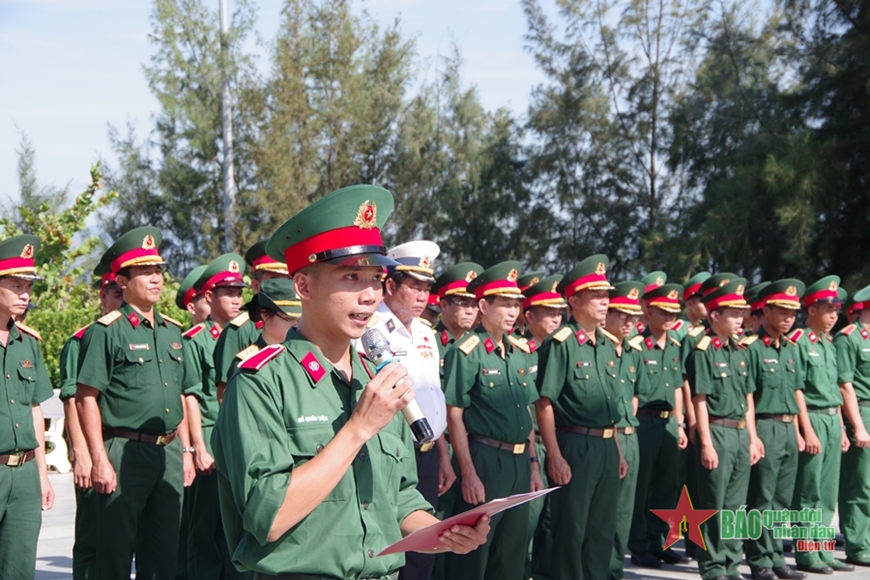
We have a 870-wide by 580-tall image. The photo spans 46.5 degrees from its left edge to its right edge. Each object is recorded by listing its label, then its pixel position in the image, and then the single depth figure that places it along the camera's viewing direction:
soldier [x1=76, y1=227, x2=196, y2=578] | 5.95
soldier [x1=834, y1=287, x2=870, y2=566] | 8.80
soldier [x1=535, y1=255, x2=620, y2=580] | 6.84
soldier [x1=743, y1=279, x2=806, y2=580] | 8.12
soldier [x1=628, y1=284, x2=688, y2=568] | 8.87
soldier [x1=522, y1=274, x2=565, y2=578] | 7.56
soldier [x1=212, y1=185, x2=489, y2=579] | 2.51
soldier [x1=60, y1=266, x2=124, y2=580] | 5.89
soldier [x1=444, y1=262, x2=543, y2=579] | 6.41
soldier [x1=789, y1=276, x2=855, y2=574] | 8.66
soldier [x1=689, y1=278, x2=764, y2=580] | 7.68
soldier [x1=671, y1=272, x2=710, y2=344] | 10.47
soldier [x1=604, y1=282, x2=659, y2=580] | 7.50
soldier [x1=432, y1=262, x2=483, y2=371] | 7.23
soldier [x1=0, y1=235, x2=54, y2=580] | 5.33
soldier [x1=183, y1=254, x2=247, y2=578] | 6.72
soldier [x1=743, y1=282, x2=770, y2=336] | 8.94
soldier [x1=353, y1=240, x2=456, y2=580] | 5.82
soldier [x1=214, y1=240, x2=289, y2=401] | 6.77
